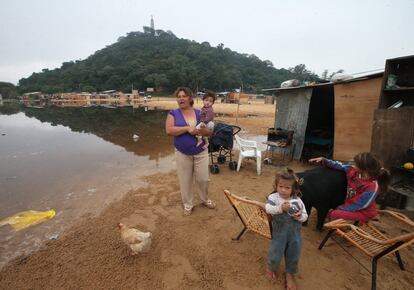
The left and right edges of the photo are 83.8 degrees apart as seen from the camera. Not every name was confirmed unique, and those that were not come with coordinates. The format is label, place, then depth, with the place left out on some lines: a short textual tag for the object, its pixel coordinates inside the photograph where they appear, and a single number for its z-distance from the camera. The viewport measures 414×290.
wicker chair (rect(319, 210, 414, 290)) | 2.06
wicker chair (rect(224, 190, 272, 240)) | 2.63
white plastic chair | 5.87
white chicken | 2.76
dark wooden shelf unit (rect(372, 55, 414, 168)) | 4.14
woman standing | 3.38
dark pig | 2.98
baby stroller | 5.73
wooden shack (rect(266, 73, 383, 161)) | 5.41
